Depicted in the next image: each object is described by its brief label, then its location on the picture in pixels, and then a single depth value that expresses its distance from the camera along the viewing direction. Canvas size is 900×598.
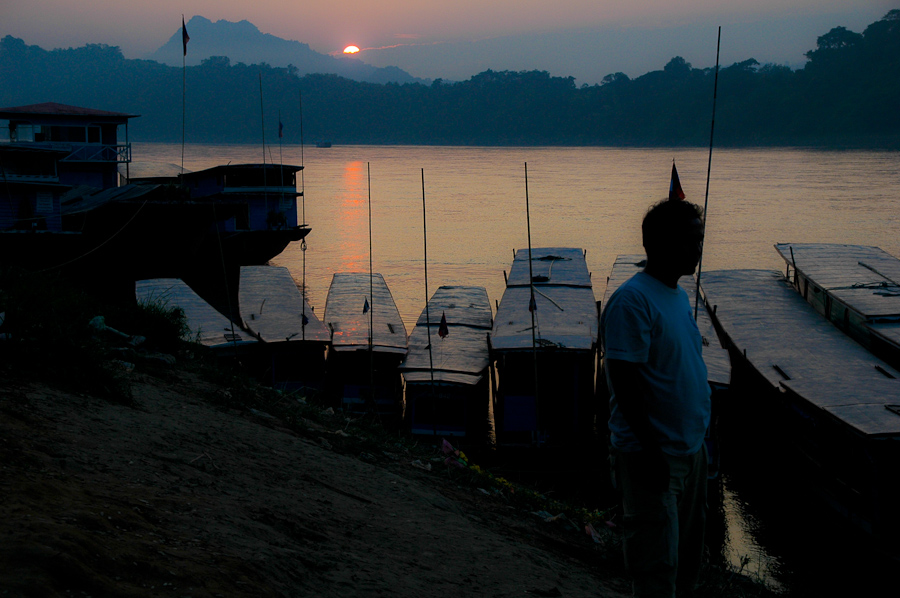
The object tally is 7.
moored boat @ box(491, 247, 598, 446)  14.81
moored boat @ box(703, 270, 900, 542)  10.91
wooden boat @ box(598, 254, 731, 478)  13.12
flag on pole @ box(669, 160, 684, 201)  10.57
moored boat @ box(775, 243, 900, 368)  15.76
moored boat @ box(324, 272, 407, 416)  16.41
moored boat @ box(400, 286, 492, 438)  14.91
